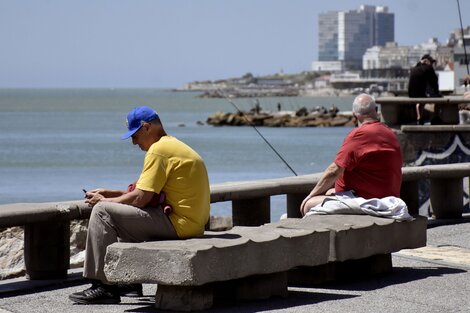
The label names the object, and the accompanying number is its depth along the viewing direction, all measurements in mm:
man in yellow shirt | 16594
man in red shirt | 19359
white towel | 19187
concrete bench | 15609
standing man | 40562
